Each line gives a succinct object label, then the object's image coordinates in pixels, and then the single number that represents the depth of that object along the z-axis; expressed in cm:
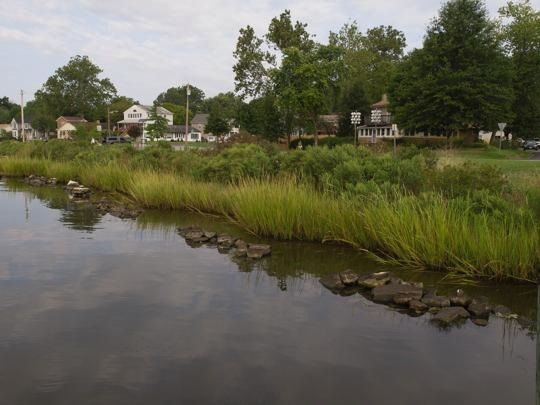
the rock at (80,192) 1947
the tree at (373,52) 7850
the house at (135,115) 11612
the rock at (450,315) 688
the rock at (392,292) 754
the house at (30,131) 11275
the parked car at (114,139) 7328
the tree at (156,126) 5766
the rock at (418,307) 728
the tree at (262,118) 5944
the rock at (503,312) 705
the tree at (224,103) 9274
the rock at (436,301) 727
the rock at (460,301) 725
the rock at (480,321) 681
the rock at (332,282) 838
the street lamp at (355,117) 4366
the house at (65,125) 10525
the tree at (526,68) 5538
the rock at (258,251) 1011
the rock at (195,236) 1166
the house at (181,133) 10612
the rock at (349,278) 841
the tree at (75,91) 11750
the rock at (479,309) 705
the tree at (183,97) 15138
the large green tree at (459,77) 4316
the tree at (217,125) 8612
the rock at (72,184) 2159
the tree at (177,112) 12556
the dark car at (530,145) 5417
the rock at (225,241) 1102
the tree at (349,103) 5800
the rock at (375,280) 814
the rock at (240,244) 1071
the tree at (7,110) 14012
